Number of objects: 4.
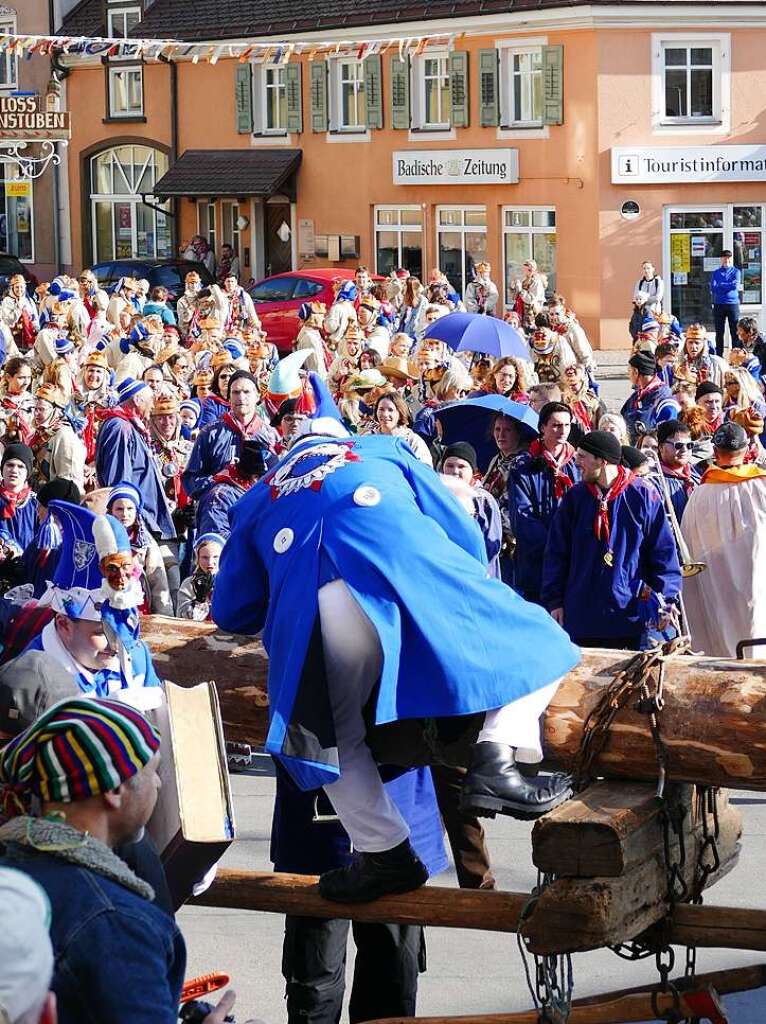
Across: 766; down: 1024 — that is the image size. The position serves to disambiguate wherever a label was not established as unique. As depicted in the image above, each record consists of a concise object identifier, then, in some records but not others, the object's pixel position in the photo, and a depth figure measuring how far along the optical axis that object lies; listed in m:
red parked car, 30.66
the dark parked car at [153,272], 34.19
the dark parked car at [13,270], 36.41
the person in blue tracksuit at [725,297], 30.03
